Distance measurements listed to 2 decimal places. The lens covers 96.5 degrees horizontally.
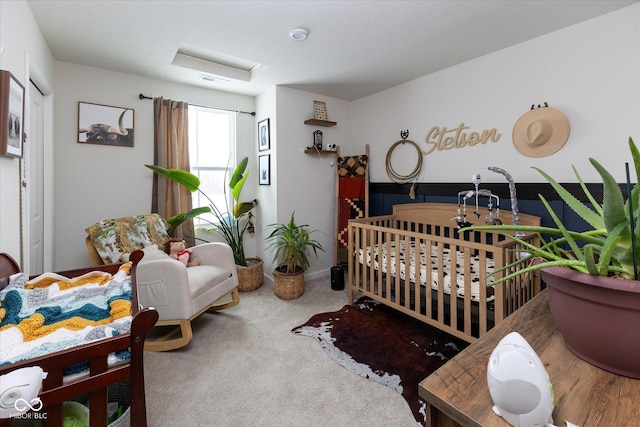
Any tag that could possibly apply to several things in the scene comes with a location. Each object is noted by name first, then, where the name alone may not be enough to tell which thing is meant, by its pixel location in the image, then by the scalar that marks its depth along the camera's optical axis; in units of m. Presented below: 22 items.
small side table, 0.49
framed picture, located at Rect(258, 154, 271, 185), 3.42
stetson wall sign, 2.51
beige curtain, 3.04
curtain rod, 2.97
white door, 2.16
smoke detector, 2.10
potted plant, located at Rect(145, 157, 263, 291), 2.95
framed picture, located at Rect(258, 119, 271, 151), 3.40
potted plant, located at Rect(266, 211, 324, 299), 2.95
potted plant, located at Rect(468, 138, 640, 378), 0.52
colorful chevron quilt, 0.88
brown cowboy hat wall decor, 2.09
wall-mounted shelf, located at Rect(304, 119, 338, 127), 3.42
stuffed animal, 2.54
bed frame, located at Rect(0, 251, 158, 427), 0.81
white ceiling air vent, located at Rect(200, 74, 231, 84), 3.00
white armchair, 2.00
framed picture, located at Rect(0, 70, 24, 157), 1.37
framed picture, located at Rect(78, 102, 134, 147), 2.71
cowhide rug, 1.74
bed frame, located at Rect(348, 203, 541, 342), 1.72
